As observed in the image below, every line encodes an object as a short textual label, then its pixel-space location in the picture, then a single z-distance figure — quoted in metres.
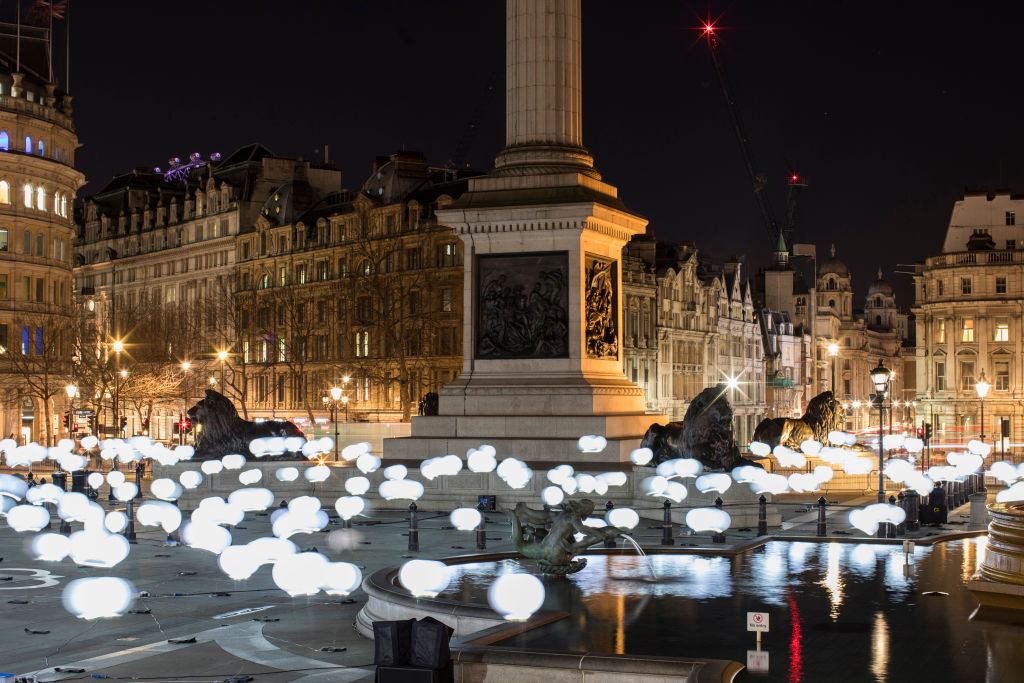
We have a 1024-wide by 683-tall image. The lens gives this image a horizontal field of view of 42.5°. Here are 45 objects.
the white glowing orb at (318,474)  33.34
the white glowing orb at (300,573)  21.31
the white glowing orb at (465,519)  28.36
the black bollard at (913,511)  26.80
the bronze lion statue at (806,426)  40.81
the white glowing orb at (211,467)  34.03
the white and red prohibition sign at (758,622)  13.38
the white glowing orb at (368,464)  33.16
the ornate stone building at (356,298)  91.62
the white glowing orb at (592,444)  31.97
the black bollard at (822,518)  25.38
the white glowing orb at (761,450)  39.98
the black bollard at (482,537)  23.83
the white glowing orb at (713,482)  28.77
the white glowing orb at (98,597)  19.02
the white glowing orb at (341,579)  21.06
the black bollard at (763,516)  26.12
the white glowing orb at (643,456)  31.47
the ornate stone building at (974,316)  112.31
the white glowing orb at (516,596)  15.55
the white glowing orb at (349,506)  30.56
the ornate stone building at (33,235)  85.88
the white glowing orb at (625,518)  27.60
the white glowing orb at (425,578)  17.29
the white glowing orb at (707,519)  25.84
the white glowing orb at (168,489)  33.97
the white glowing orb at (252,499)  32.66
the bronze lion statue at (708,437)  30.53
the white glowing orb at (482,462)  31.52
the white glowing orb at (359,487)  32.72
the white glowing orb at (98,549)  24.80
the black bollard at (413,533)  24.14
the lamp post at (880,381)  35.75
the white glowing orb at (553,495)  29.14
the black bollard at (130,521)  28.03
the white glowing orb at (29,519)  30.97
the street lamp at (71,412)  67.25
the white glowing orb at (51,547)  25.09
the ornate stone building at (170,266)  93.88
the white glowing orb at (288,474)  33.53
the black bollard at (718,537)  24.34
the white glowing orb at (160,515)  29.44
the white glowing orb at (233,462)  34.09
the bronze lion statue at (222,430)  35.28
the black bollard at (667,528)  24.19
